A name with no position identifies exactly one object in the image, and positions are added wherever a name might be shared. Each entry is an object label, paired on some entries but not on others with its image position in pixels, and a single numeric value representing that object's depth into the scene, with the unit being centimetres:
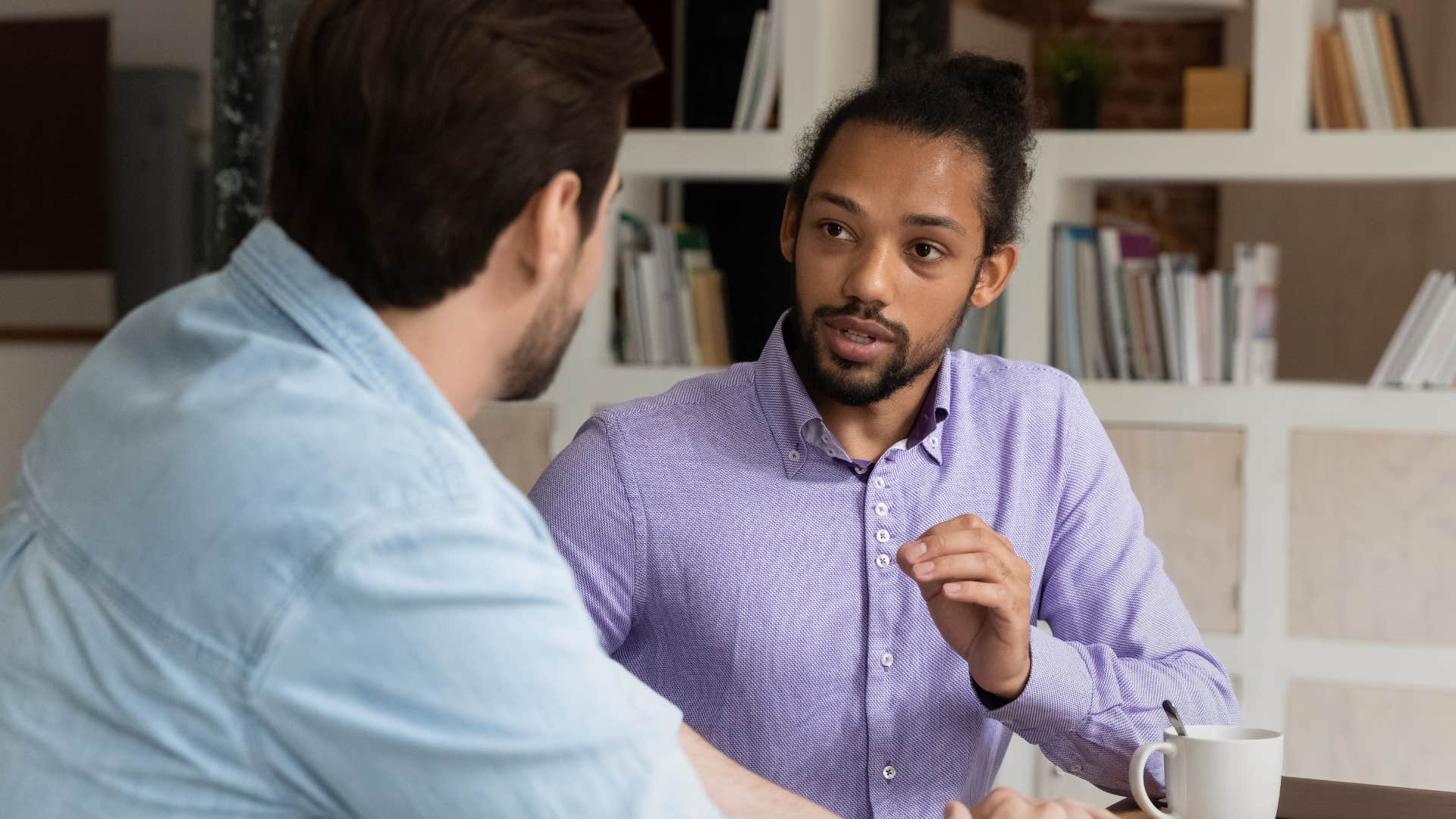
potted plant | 347
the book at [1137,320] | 307
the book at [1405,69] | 294
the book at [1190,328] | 302
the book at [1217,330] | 302
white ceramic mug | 111
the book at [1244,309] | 300
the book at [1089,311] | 308
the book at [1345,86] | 295
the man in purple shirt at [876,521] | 143
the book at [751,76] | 315
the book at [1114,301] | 307
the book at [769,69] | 312
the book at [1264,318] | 300
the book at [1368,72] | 293
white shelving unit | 289
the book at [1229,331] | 302
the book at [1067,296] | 307
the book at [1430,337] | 289
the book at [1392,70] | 293
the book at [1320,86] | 296
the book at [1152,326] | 306
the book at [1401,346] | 290
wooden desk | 126
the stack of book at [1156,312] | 301
